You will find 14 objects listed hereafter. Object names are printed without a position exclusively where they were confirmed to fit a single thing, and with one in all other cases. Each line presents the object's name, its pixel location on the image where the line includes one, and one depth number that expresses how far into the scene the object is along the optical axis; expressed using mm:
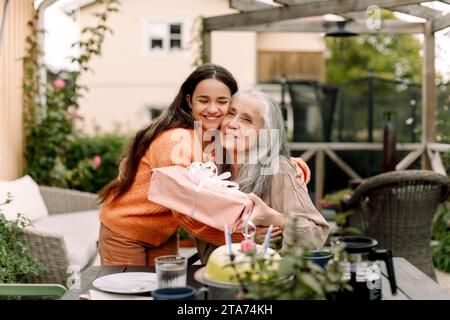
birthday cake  1516
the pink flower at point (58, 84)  6021
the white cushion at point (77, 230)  4113
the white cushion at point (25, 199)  4473
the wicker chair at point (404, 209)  3867
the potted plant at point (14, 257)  3324
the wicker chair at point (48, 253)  3732
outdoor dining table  1882
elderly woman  2037
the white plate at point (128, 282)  1875
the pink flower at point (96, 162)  6339
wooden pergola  5367
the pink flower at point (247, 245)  1600
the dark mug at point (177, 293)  1478
